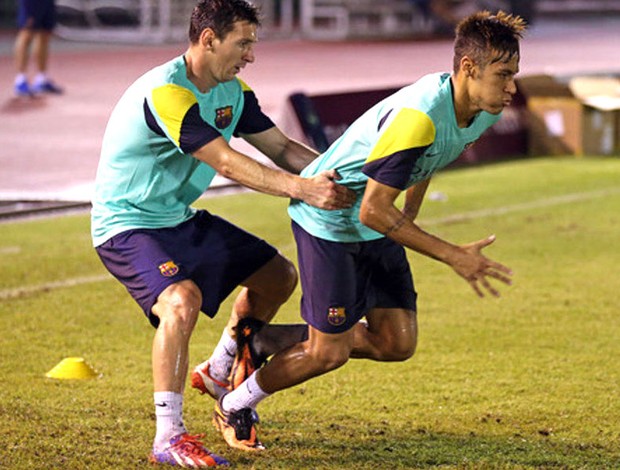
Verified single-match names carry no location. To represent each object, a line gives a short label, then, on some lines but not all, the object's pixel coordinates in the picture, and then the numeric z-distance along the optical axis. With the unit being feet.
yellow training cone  48.37
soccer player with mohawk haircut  35.78
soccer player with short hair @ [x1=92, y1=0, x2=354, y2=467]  37.55
